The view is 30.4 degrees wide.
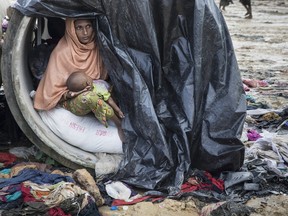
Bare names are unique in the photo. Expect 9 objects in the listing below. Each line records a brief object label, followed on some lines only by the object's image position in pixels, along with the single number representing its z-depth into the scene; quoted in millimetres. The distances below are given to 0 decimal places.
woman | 4707
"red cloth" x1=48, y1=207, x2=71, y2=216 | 3791
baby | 4559
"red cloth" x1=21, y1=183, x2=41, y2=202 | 3953
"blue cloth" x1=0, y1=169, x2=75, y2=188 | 4242
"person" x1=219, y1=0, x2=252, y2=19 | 20953
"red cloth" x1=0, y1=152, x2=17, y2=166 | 4954
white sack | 4828
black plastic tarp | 4480
